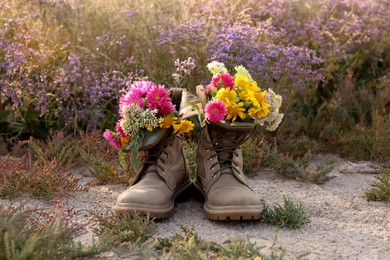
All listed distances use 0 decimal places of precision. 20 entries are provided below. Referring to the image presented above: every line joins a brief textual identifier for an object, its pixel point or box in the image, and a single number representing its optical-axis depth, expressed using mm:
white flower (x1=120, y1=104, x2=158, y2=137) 3123
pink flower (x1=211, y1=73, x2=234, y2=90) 3230
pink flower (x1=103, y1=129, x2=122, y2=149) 3266
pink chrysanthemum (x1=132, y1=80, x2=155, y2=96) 3232
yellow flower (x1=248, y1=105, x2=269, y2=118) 3133
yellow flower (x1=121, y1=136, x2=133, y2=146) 3223
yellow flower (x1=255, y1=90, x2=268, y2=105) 3188
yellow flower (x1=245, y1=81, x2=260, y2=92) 3229
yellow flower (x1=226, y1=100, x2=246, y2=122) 3092
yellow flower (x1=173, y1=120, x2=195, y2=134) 3205
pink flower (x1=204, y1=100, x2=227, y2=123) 3074
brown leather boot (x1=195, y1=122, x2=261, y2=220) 3039
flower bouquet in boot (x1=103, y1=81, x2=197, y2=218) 3068
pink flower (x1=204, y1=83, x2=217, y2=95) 3330
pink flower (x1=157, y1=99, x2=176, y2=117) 3182
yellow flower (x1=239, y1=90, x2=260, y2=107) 3133
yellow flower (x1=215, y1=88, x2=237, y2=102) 3137
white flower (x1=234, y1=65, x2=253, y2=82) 3342
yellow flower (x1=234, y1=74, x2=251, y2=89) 3231
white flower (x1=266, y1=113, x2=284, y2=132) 3380
